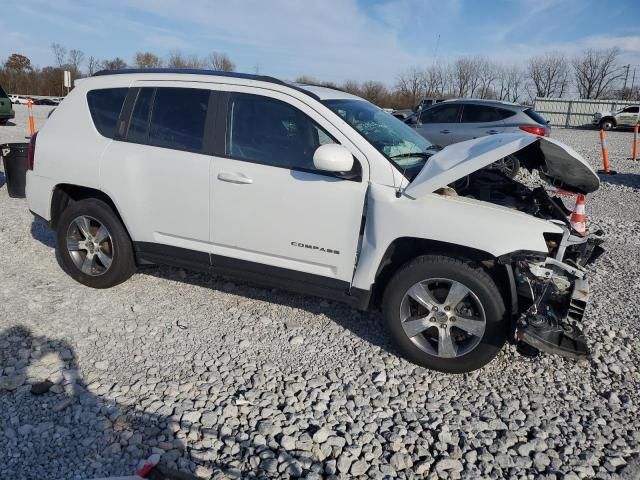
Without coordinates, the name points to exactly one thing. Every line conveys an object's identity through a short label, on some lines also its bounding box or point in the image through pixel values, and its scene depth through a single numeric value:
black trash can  7.73
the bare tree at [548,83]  79.62
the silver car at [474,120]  11.47
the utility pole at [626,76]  75.25
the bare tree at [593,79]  76.44
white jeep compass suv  3.27
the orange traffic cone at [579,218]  3.44
